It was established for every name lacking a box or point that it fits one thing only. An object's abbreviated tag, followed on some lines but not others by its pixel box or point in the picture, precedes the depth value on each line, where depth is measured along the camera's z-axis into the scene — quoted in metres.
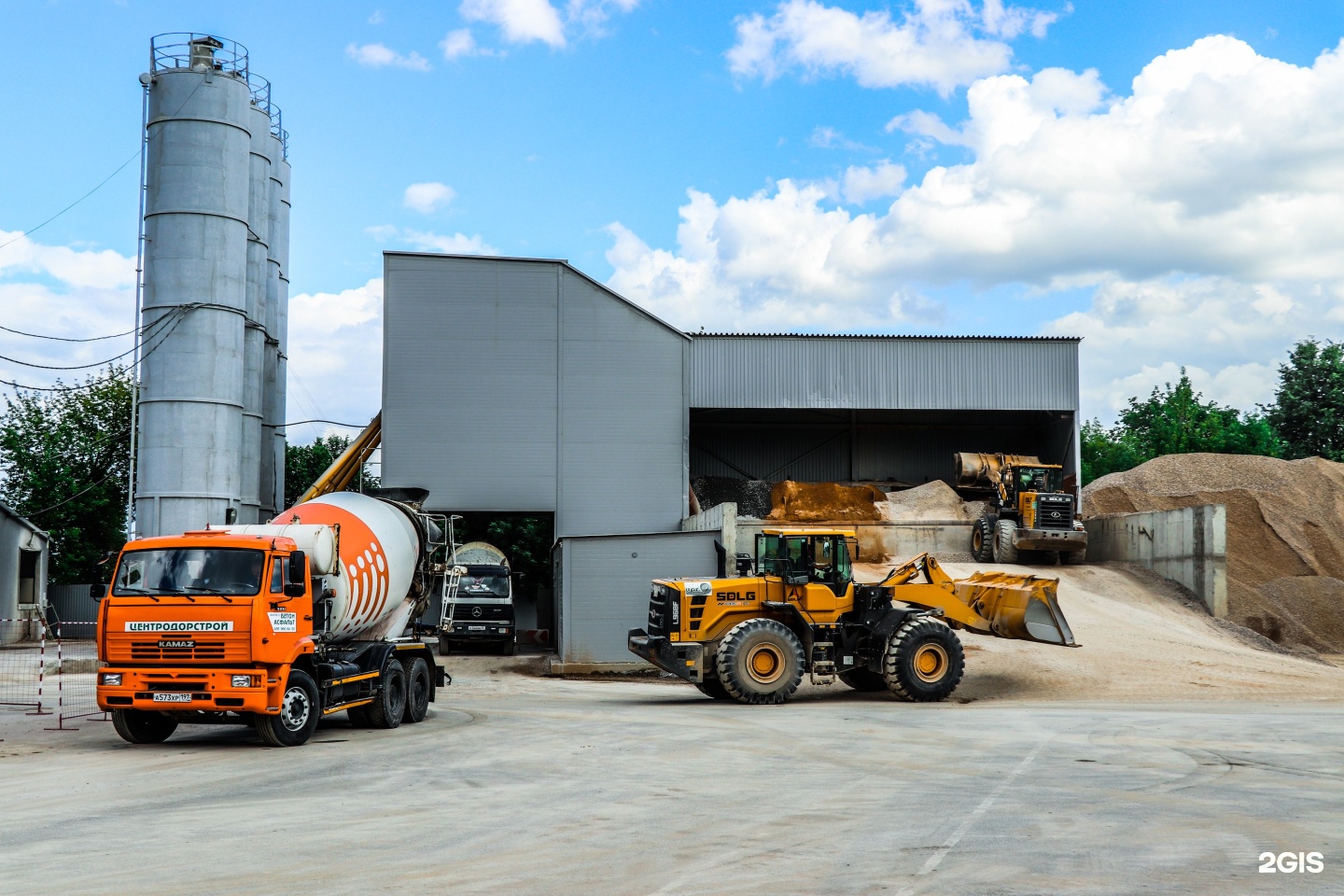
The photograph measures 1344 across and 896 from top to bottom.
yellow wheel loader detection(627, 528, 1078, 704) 20.61
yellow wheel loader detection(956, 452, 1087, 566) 35.75
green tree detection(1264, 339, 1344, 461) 59.60
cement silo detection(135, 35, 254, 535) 34.12
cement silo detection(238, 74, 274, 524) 40.25
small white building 42.91
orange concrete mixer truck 14.39
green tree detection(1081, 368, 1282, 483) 63.69
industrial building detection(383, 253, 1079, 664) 35.00
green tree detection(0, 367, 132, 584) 54.69
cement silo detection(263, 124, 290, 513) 44.84
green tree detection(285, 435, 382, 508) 74.44
